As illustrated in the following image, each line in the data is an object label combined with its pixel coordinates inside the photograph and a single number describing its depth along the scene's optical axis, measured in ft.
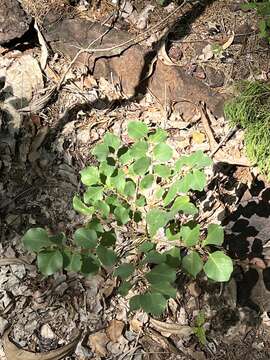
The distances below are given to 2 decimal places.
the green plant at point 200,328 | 8.72
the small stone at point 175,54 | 11.06
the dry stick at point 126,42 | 10.86
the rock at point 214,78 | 10.77
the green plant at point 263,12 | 10.56
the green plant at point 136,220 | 6.03
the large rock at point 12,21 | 11.04
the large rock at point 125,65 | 10.74
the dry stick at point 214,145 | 9.96
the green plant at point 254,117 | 9.62
